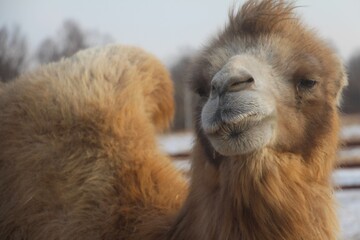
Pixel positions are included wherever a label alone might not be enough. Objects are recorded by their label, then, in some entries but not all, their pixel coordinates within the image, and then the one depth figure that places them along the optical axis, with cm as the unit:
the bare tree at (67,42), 2210
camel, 239
